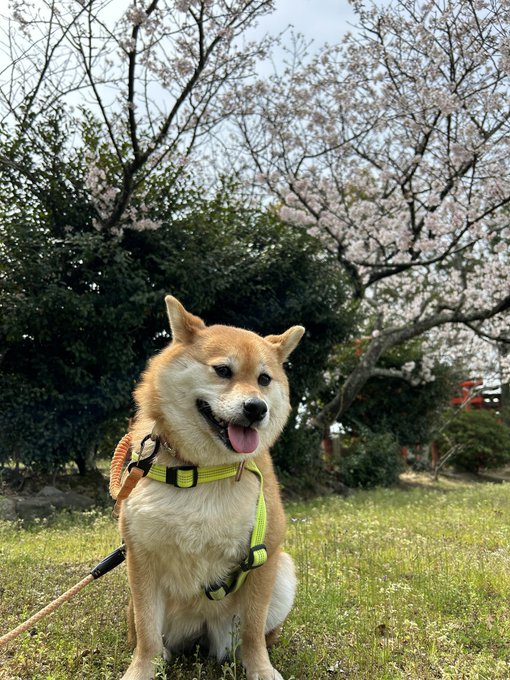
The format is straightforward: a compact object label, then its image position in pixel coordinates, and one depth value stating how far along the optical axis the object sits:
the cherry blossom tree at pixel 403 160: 8.95
